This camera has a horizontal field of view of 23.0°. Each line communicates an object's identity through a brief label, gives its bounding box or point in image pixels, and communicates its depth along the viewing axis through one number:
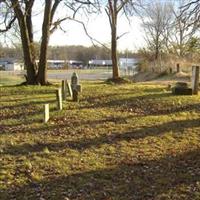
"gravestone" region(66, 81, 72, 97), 16.61
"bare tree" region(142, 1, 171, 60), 64.71
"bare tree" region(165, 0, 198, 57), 18.19
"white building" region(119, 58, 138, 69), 92.31
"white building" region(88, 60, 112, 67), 116.91
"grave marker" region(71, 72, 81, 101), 16.95
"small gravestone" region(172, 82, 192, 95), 17.58
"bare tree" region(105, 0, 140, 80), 30.89
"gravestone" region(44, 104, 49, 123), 12.23
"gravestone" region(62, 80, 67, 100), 15.94
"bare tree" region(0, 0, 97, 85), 22.98
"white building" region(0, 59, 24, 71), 117.85
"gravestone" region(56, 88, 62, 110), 13.84
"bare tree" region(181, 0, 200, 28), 17.51
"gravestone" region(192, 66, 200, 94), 17.92
